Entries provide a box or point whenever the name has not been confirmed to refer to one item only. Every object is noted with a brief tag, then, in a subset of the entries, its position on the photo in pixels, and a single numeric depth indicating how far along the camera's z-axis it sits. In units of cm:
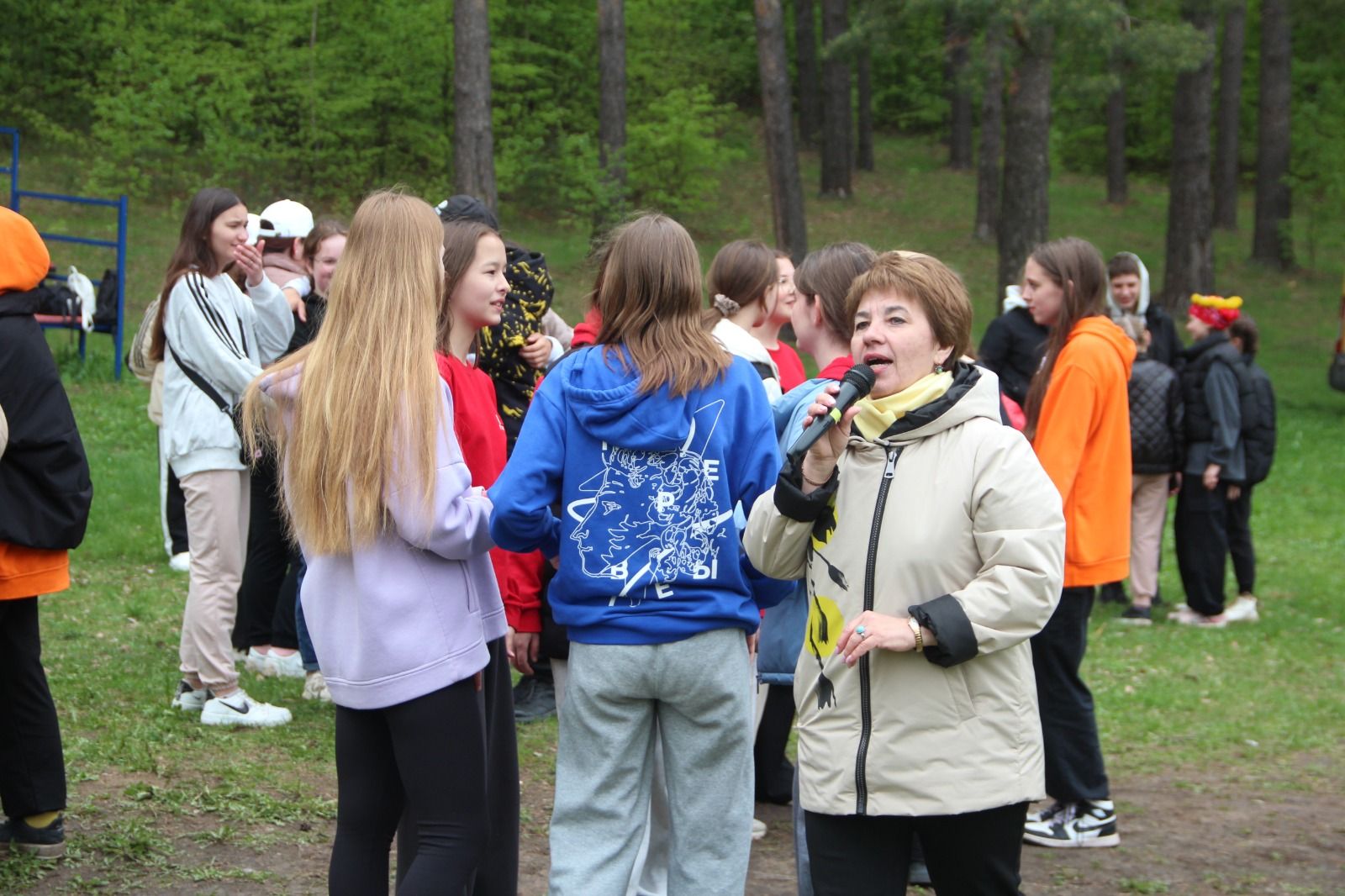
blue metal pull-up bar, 1522
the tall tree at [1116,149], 3209
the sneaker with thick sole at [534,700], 616
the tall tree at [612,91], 2256
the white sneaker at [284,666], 649
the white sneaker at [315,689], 612
